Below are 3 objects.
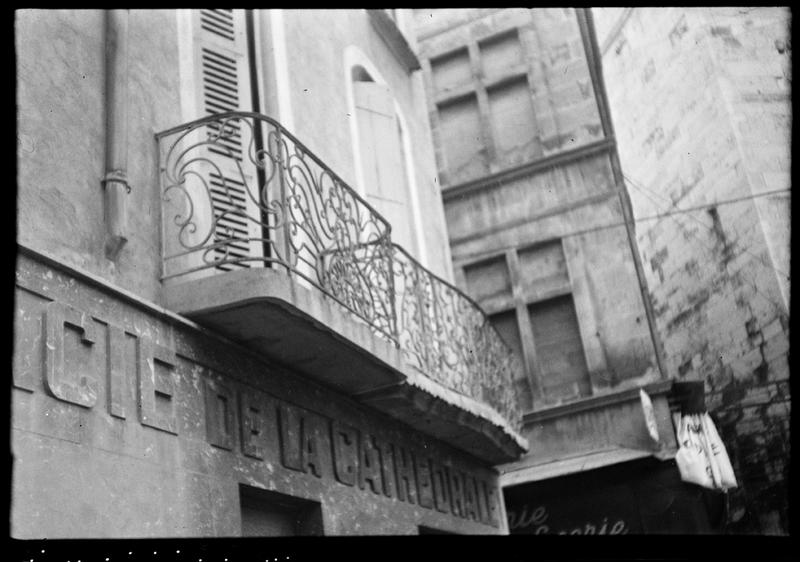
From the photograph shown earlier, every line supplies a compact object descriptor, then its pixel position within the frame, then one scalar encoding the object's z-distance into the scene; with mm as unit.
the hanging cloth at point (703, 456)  14388
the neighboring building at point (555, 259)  15398
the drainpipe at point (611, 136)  16703
